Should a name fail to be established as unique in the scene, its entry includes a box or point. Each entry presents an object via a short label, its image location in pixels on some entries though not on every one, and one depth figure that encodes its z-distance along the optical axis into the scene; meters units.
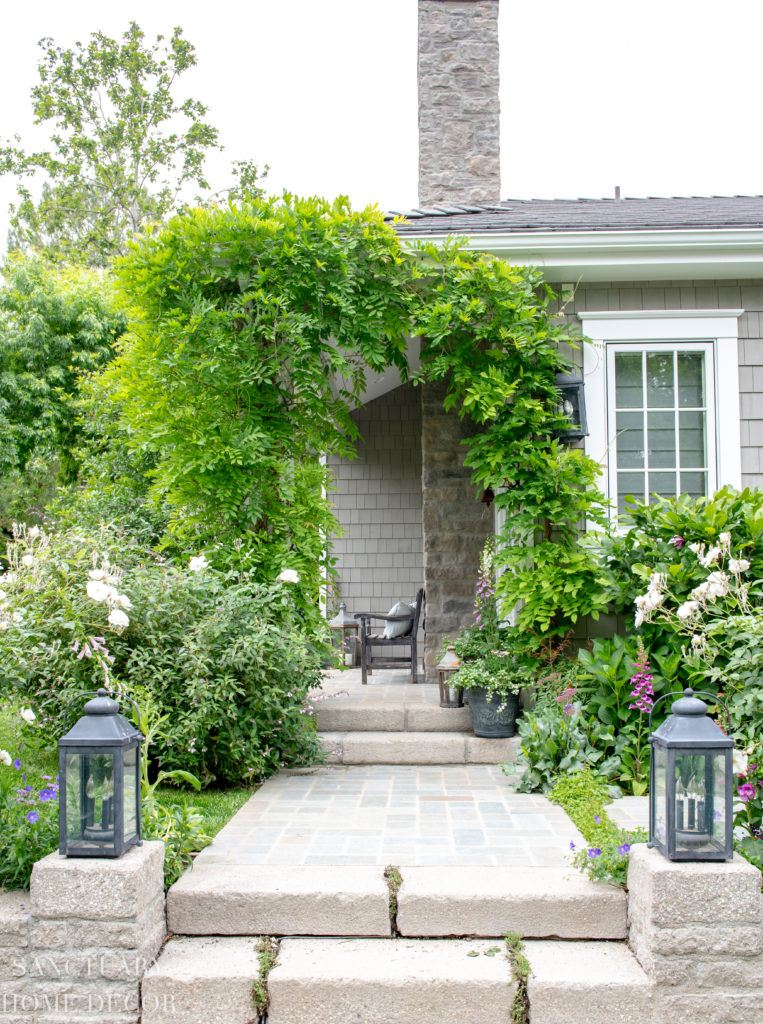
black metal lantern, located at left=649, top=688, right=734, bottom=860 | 2.69
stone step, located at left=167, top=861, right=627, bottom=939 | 2.91
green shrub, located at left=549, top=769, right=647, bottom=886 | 3.00
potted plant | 4.79
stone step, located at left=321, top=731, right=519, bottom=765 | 4.82
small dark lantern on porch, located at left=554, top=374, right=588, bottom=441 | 4.96
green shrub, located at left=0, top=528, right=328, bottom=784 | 4.03
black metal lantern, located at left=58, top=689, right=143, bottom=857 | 2.75
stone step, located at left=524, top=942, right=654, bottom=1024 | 2.61
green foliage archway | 4.67
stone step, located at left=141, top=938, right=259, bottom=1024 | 2.66
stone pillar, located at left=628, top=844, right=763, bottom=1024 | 2.65
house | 5.06
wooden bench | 6.29
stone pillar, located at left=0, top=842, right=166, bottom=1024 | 2.68
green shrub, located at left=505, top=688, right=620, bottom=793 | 4.21
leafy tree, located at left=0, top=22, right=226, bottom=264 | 16.08
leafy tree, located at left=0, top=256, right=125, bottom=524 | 11.62
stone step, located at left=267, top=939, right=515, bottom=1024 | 2.64
